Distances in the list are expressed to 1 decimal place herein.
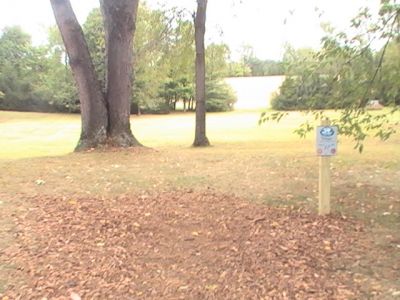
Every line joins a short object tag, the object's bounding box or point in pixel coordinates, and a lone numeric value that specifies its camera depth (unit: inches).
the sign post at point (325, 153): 218.8
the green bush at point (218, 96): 2522.1
